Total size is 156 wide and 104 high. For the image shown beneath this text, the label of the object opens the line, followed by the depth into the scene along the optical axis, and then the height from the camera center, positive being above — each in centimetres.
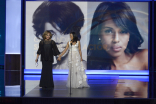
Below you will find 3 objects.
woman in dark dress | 1324 -7
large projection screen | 2308 +128
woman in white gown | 1355 -45
